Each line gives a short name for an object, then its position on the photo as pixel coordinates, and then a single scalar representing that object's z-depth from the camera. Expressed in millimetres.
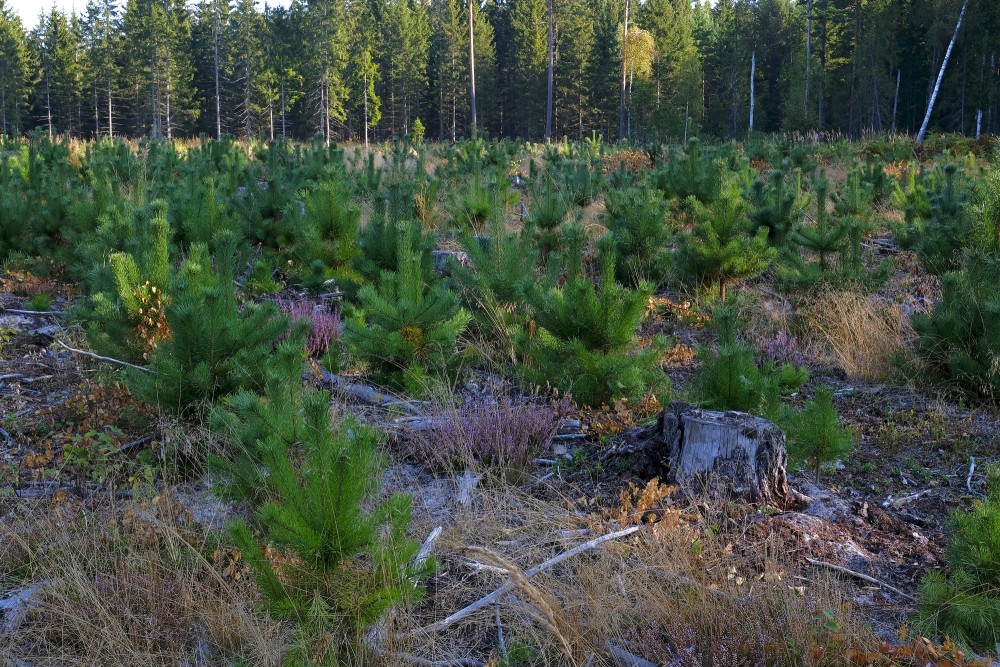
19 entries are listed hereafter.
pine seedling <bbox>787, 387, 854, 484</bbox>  4023
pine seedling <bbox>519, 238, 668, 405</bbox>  4914
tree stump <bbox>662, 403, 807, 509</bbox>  3752
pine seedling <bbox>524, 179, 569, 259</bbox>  9219
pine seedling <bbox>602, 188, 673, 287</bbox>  8367
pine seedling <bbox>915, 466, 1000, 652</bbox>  2754
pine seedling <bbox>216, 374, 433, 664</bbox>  2562
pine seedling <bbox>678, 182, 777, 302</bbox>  7939
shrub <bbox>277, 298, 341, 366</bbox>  6511
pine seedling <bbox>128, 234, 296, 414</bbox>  4445
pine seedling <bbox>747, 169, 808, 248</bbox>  8527
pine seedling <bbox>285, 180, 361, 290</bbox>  7754
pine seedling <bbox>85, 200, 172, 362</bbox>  5057
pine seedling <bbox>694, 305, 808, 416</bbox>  4184
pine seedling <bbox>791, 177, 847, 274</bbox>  7562
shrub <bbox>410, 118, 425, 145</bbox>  46447
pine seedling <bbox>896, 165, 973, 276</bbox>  8055
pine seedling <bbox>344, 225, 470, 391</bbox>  5301
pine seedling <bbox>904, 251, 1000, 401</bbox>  5400
